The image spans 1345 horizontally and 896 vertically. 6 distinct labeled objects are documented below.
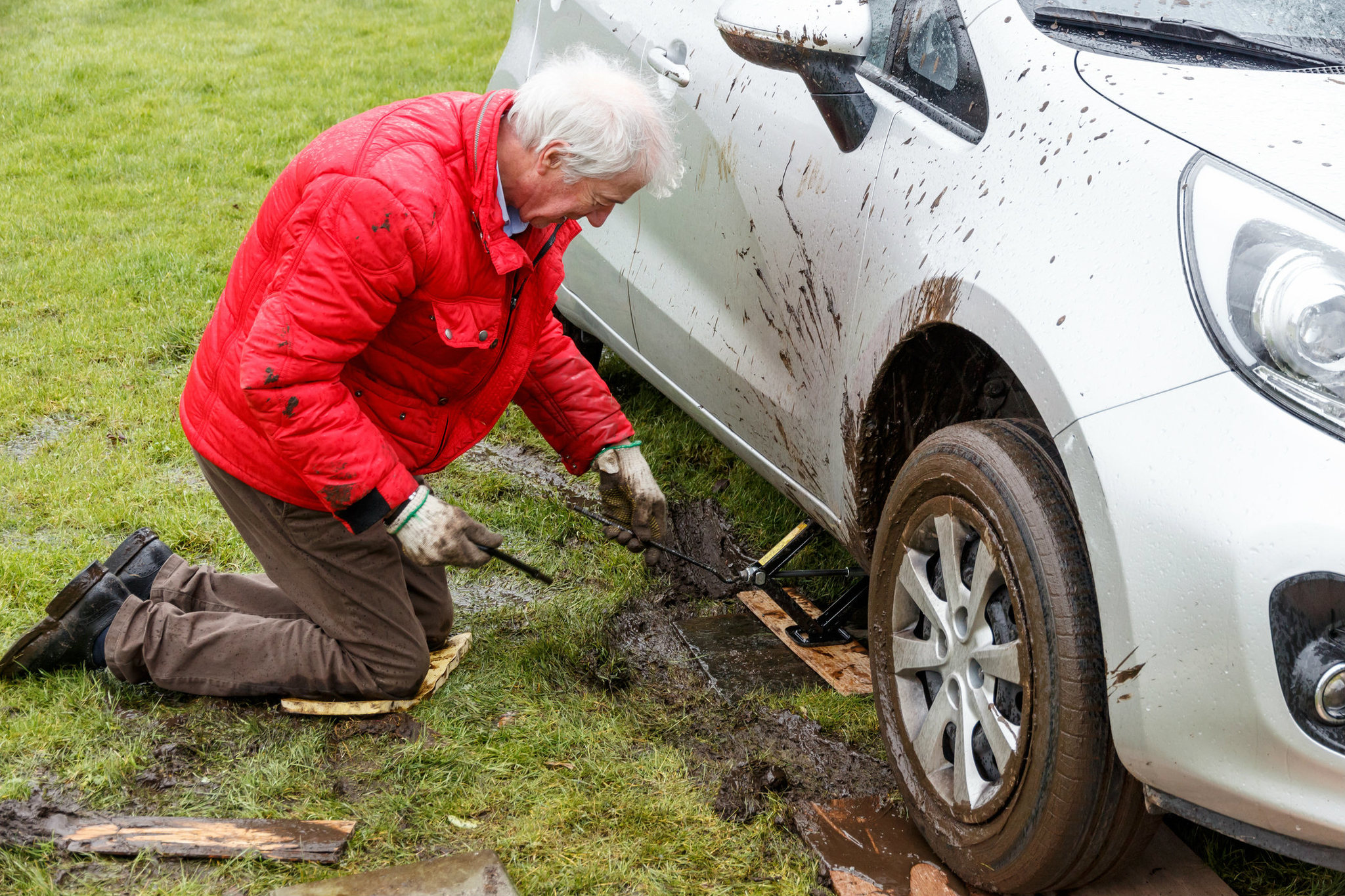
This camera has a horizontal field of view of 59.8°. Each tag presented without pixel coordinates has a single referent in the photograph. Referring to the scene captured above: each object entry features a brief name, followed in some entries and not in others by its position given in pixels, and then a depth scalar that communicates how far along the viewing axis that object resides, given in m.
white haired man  2.14
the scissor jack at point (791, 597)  2.90
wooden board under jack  2.75
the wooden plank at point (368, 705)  2.59
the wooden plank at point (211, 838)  2.14
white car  1.47
